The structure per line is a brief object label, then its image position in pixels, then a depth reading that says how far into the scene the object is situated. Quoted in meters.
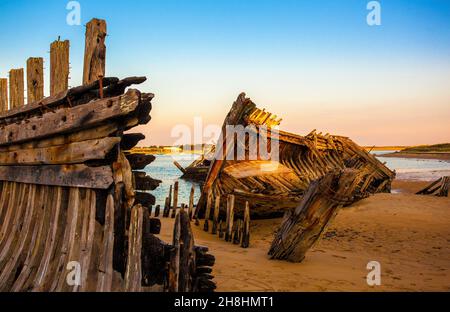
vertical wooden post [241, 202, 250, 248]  9.34
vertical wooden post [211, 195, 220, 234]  11.28
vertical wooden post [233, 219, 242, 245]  9.88
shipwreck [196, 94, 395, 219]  11.68
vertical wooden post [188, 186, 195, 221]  13.40
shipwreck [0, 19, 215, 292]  3.88
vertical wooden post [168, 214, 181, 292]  3.86
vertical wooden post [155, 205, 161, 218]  15.72
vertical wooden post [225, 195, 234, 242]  10.21
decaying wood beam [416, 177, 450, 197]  19.40
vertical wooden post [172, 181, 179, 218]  15.38
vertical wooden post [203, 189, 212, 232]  11.73
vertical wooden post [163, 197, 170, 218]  15.72
